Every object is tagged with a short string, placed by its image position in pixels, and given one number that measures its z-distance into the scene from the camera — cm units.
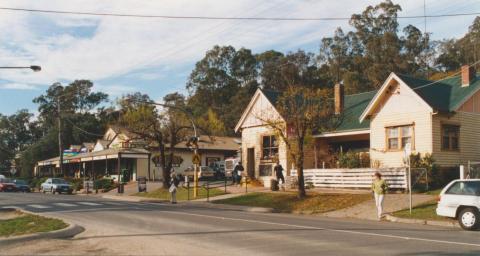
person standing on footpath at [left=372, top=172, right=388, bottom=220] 2038
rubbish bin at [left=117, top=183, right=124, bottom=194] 4249
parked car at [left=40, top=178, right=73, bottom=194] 4706
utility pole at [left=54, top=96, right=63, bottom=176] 5903
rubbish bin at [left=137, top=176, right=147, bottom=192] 4006
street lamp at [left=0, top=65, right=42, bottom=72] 2572
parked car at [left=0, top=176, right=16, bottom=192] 5166
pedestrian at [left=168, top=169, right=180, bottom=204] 3003
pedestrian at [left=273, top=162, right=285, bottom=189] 3281
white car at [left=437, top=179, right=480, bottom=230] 1652
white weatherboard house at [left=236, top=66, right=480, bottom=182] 2792
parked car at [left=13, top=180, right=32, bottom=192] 5209
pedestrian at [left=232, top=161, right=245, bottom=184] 3816
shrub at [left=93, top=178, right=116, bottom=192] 4838
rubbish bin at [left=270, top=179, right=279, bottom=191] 3222
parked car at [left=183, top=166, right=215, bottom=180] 4875
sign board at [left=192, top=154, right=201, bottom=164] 3220
